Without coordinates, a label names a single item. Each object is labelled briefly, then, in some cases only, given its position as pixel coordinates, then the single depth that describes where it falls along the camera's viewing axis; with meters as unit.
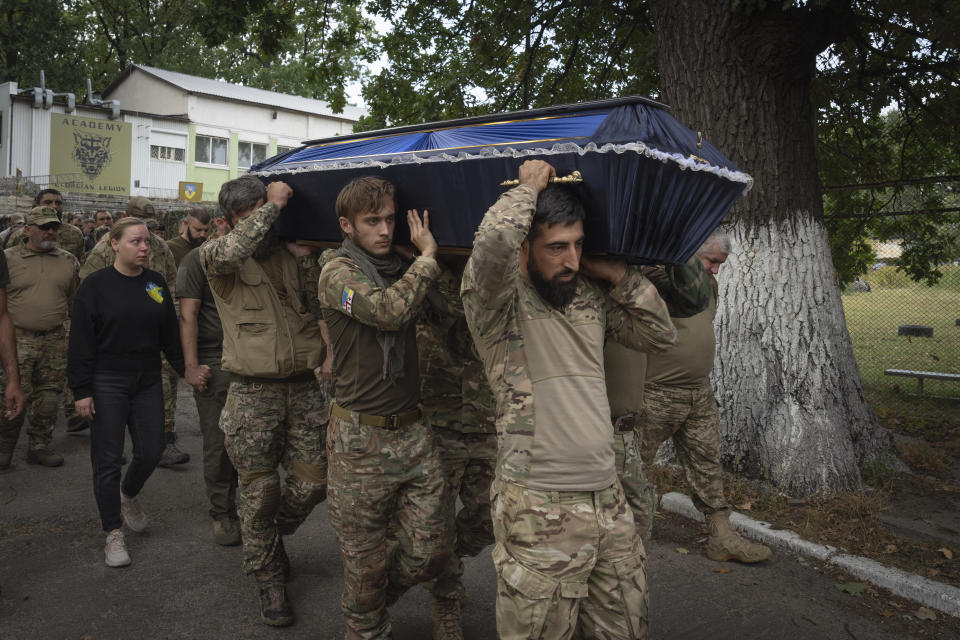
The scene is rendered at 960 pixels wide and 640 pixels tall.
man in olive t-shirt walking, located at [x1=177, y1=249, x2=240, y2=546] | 4.97
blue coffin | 2.55
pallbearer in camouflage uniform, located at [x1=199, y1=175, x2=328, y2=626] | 3.91
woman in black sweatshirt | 4.60
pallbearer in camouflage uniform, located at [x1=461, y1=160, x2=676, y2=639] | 2.49
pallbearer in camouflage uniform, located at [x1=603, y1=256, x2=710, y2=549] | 3.05
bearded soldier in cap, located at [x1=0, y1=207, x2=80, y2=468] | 6.64
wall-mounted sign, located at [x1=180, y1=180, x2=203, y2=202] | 28.91
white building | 28.23
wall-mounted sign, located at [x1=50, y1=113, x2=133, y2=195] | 28.58
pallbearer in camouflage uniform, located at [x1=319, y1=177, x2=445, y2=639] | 3.21
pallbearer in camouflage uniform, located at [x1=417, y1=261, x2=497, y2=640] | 3.79
